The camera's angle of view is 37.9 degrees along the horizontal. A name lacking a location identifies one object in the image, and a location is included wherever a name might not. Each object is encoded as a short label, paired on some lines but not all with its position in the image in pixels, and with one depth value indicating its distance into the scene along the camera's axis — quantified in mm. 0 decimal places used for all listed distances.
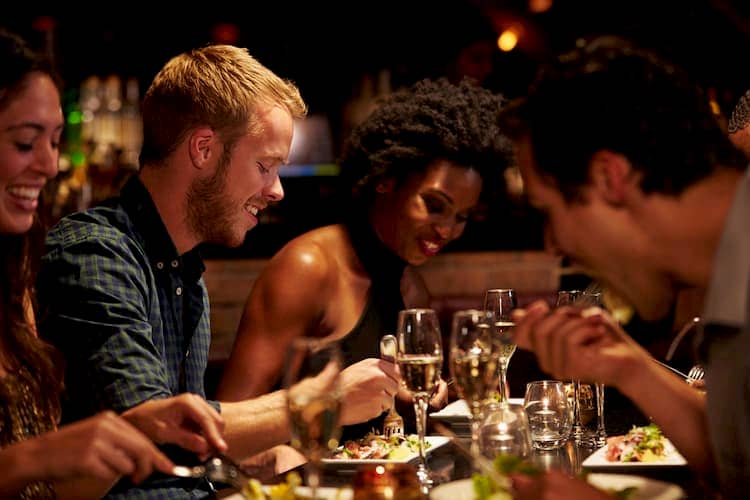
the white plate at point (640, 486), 1605
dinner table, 1896
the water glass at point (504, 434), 1934
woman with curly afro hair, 3082
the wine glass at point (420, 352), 2029
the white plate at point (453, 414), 2838
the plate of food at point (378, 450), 2160
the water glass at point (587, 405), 2570
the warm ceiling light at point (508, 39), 6906
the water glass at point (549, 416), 2418
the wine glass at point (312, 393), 1516
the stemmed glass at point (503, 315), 2619
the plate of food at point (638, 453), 2113
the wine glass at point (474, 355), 1951
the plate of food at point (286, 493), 1567
